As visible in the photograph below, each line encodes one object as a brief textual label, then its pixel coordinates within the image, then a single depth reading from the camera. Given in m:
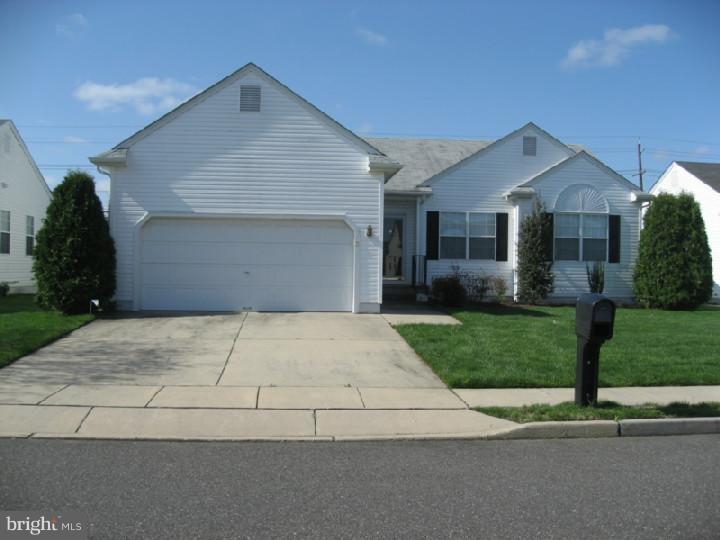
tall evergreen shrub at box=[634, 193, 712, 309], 17.98
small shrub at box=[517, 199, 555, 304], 18.16
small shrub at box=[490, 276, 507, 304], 18.39
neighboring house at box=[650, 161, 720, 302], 25.30
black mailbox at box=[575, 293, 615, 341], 7.05
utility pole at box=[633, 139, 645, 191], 46.85
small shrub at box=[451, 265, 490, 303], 18.34
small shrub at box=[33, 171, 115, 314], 13.59
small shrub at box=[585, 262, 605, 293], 18.73
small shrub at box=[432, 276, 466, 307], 16.83
